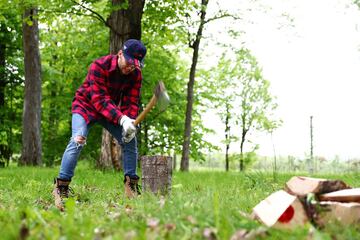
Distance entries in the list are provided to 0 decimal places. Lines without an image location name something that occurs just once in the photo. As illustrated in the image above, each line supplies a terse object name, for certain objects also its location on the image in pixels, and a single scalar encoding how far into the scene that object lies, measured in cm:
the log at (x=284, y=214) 317
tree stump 561
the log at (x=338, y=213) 320
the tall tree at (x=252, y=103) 3067
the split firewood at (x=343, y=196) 342
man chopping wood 548
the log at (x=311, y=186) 352
